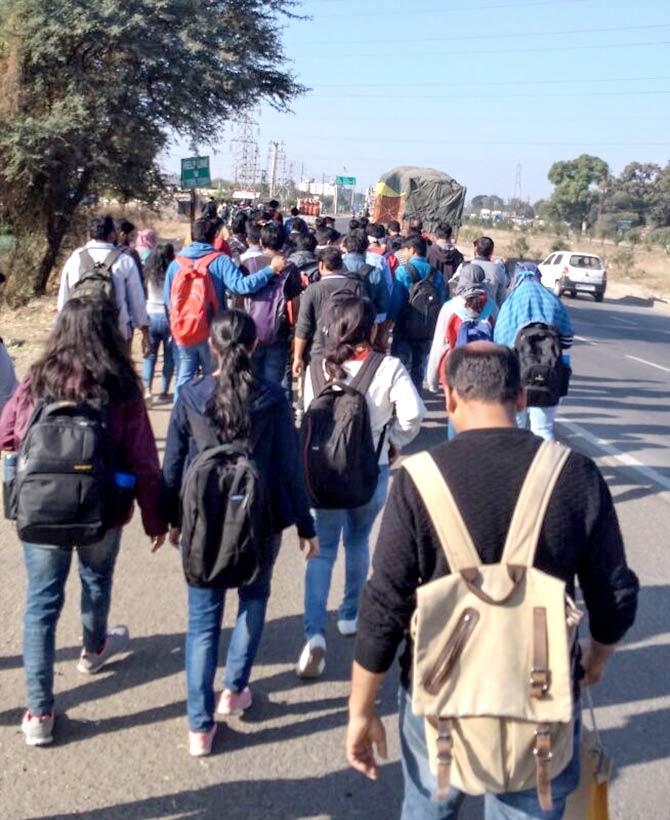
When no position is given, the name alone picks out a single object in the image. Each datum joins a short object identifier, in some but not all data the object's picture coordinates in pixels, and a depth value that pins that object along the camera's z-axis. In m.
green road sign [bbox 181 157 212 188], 17.44
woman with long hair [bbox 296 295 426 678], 4.77
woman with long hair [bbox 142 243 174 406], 10.49
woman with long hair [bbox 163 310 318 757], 3.97
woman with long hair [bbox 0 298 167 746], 3.99
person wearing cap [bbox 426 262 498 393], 7.26
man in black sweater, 2.48
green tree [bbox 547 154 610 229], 88.31
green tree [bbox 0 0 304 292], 19.45
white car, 34.94
